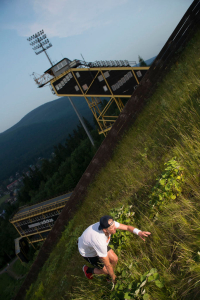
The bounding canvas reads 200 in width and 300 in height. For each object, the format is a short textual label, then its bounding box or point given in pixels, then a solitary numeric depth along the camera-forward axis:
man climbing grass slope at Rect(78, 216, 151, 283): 3.42
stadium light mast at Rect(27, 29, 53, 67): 30.66
